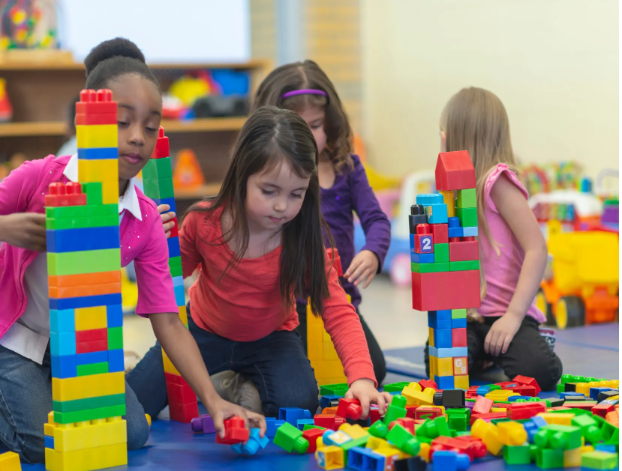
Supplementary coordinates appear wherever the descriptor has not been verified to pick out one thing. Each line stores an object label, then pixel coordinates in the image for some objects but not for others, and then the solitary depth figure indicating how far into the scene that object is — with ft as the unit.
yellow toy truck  11.82
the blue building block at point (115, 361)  7.76
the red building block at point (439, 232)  8.87
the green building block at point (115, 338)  7.75
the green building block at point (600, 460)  7.43
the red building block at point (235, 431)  7.71
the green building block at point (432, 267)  8.87
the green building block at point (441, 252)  8.89
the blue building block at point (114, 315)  7.75
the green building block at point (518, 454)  7.65
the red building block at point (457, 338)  8.95
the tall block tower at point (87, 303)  7.61
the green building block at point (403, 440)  7.58
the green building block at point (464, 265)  8.93
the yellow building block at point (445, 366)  8.93
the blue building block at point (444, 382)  8.94
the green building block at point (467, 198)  8.91
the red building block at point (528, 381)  9.02
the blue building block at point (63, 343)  7.62
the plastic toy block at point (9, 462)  7.66
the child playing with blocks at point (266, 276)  8.25
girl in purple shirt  9.76
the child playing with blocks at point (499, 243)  9.45
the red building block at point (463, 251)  8.91
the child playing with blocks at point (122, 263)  7.99
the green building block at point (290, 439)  7.94
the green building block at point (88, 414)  7.63
